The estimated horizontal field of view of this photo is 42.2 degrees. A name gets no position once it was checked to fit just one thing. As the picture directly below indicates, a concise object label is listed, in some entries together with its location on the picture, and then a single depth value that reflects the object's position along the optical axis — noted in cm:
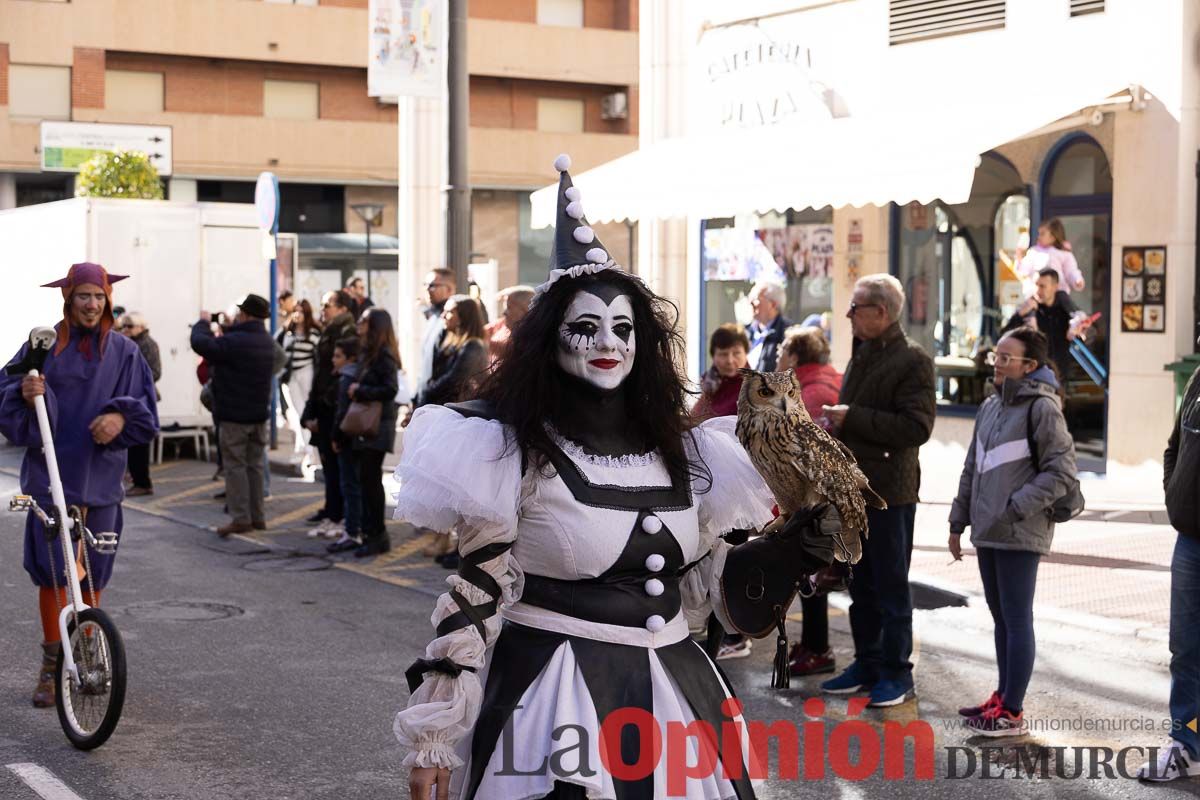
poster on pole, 1480
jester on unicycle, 670
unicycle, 634
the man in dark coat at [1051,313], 1358
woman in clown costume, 337
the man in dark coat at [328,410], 1233
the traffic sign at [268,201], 1623
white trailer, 1750
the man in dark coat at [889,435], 707
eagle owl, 361
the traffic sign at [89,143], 3672
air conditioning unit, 4594
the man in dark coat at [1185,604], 595
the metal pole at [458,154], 1400
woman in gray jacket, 656
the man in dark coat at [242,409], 1248
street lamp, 3297
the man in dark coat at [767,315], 1079
